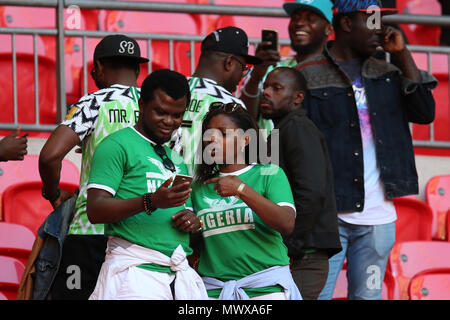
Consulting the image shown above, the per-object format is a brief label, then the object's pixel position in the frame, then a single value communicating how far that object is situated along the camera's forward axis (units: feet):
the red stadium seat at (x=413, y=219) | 44.04
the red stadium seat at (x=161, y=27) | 46.96
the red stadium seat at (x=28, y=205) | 39.78
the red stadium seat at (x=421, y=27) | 57.98
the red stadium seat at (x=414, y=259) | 41.55
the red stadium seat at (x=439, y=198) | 45.24
